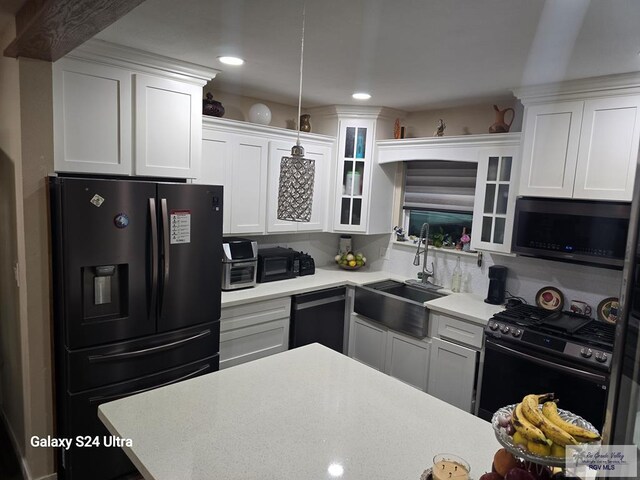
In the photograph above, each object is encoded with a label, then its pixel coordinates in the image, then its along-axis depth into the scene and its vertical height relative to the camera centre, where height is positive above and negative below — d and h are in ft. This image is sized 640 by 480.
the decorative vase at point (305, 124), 12.30 +2.23
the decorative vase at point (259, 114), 11.09 +2.22
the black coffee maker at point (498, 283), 10.42 -1.75
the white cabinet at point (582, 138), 7.80 +1.53
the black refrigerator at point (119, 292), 6.91 -1.77
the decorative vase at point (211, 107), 10.03 +2.11
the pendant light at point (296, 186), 5.62 +0.20
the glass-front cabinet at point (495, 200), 9.76 +0.28
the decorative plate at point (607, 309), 8.93 -1.92
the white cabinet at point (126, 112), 7.24 +1.48
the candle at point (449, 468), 3.27 -2.04
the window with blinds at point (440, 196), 11.79 +0.37
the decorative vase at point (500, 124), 10.17 +2.10
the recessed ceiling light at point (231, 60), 8.24 +2.69
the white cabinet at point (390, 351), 10.53 -3.81
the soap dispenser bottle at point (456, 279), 11.64 -1.89
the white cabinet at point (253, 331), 9.69 -3.13
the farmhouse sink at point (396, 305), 10.38 -2.57
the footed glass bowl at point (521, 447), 2.75 -1.58
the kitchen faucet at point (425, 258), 12.25 -1.46
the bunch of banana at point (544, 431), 2.77 -1.45
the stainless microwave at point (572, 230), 7.93 -0.29
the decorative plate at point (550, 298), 9.64 -1.92
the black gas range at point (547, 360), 7.52 -2.73
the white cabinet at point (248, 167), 10.03 +0.77
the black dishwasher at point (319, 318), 11.01 -3.12
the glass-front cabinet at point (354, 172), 12.42 +0.93
